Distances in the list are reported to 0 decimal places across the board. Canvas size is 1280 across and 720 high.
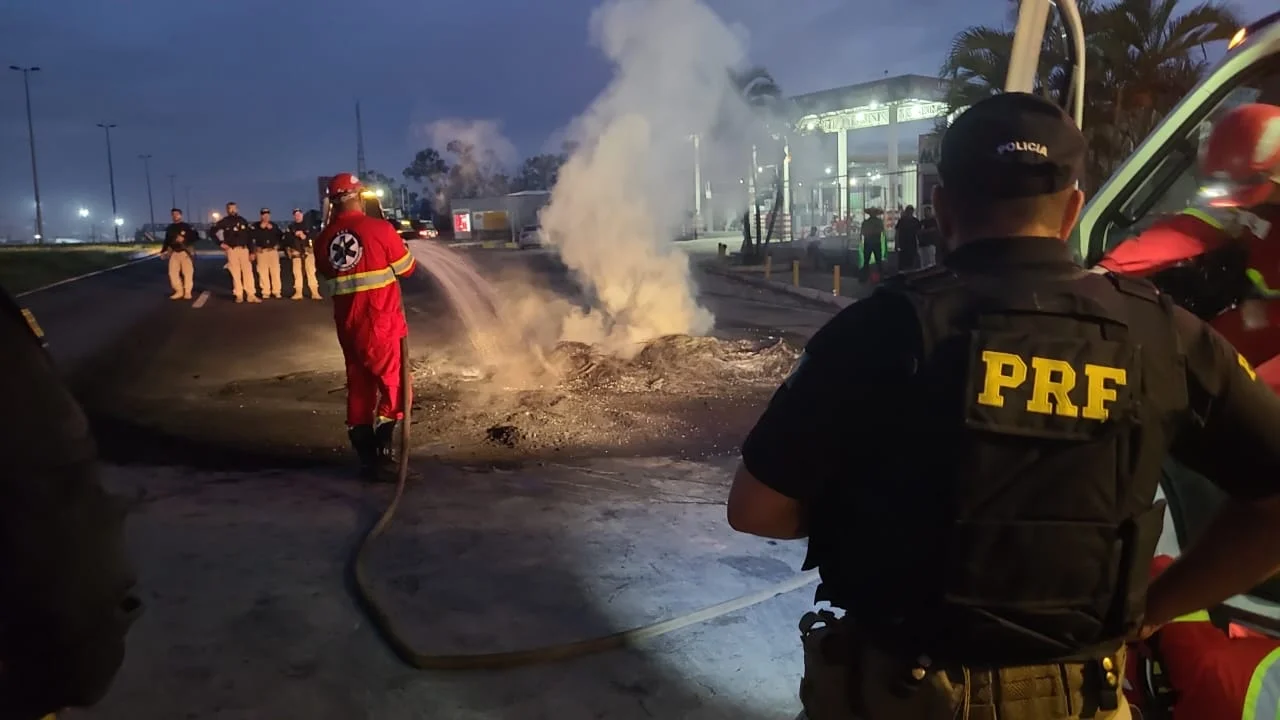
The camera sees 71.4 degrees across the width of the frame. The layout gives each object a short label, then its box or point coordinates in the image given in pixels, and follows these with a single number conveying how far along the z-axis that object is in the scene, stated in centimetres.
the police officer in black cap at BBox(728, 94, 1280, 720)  142
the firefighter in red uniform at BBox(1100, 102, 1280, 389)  209
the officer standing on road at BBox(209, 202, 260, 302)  1716
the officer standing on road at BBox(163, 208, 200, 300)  1727
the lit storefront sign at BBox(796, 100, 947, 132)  3095
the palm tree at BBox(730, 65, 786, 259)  1286
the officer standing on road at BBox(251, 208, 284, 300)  1731
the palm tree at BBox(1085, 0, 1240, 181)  1289
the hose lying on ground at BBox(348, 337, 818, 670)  324
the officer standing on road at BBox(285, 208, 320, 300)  1805
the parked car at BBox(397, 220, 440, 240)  2335
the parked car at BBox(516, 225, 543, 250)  3841
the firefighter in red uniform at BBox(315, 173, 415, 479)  546
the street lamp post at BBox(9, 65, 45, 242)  4659
